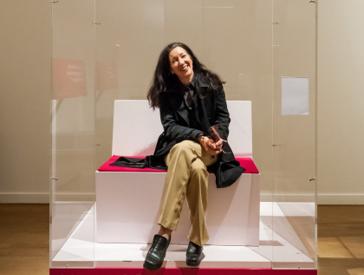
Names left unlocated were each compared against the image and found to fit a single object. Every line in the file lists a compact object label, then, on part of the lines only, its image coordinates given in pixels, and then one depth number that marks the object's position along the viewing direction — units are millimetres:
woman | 2754
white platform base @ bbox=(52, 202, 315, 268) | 2754
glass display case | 2646
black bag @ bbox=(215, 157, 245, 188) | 3002
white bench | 3094
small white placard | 2637
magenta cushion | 3127
